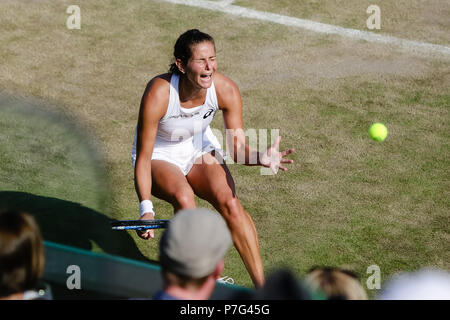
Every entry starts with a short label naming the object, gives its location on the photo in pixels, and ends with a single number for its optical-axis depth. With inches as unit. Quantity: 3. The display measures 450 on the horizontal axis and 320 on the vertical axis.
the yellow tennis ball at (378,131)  582.2
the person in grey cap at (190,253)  237.6
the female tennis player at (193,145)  433.7
